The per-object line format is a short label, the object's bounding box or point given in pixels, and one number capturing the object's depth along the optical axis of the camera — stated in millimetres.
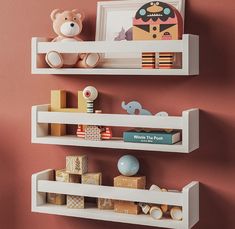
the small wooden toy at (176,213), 2275
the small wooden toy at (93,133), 2393
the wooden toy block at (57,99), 2529
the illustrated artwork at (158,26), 2207
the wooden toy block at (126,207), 2359
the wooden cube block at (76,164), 2457
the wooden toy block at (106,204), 2434
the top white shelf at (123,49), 2188
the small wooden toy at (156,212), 2295
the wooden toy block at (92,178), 2443
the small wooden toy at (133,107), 2399
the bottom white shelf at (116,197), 2250
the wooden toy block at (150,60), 2260
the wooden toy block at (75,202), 2459
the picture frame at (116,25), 2395
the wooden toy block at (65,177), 2484
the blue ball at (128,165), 2371
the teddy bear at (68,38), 2402
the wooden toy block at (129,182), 2357
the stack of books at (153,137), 2254
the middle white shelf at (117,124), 2223
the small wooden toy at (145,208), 2340
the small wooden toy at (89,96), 2436
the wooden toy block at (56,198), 2527
